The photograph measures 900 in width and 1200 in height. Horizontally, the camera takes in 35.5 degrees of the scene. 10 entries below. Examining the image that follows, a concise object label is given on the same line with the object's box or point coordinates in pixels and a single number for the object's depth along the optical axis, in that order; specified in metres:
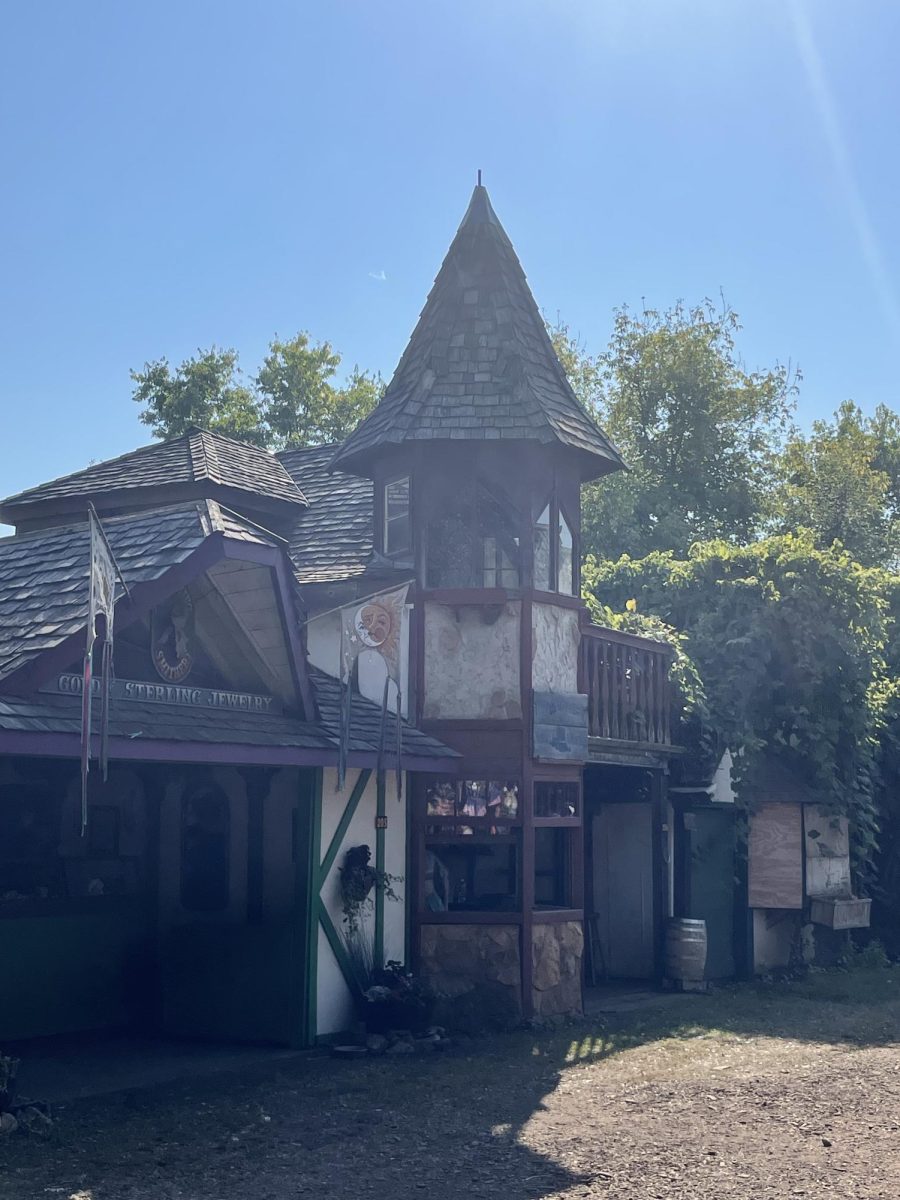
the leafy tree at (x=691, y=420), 38.28
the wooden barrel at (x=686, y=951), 16.30
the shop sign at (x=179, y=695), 9.51
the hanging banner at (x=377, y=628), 12.53
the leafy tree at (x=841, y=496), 37.31
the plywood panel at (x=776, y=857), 18.00
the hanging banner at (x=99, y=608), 8.74
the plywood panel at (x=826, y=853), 18.39
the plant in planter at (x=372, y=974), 12.34
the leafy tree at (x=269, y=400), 35.88
